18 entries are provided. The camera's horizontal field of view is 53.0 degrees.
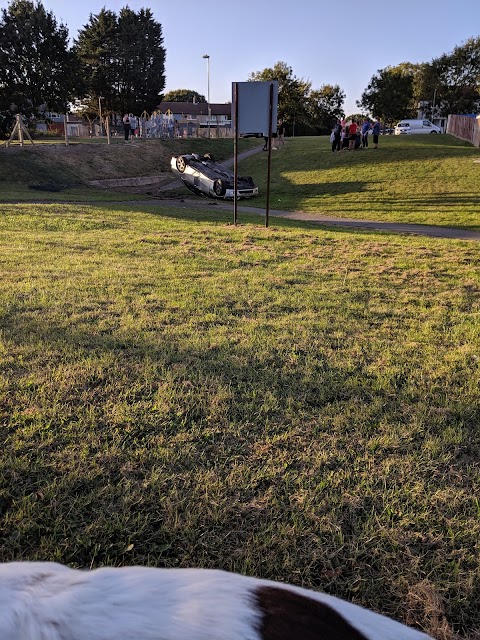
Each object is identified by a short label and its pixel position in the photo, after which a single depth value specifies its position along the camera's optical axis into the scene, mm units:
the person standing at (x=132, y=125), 35650
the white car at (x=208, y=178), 19531
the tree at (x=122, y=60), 52094
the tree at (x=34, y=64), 32969
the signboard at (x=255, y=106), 10641
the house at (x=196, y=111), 90250
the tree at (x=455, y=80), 71525
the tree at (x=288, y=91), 51750
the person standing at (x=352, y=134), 28078
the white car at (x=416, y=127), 55375
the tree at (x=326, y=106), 69625
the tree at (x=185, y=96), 110975
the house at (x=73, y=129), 53312
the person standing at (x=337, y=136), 28172
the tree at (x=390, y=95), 67750
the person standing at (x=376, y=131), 28091
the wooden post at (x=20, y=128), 25283
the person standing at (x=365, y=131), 29297
